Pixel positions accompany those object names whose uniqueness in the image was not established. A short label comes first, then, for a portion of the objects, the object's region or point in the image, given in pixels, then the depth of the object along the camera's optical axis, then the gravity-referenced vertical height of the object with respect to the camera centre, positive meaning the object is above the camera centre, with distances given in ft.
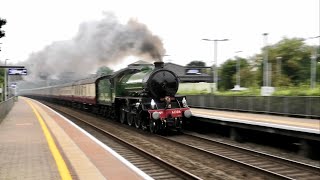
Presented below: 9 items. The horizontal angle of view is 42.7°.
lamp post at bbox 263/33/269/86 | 118.67 +11.22
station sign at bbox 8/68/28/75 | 159.55 +9.36
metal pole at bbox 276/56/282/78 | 173.78 +12.17
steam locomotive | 58.29 -0.48
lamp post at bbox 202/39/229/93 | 141.79 +13.86
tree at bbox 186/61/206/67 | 461.37 +36.12
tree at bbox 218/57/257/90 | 221.25 +12.12
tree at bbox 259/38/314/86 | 190.70 +17.11
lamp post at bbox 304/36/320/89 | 94.87 +5.12
